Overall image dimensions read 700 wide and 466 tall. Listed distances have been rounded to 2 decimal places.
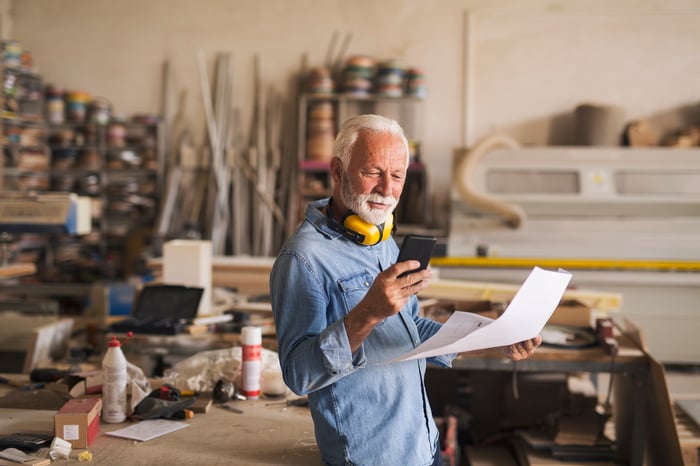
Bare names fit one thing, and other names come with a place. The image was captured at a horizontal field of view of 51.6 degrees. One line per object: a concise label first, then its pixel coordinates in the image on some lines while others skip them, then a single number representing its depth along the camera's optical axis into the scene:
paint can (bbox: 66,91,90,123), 7.00
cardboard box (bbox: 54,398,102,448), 1.98
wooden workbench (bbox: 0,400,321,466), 1.95
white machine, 5.84
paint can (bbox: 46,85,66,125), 6.96
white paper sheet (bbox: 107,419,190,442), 2.08
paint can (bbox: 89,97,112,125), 7.00
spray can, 2.43
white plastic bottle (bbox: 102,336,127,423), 2.18
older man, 1.59
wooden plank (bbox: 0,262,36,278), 4.64
